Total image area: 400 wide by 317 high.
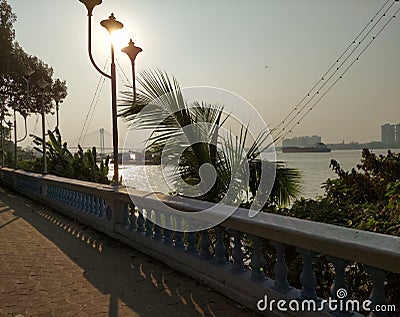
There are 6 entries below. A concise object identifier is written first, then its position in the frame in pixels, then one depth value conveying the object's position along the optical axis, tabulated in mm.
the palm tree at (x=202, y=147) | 4457
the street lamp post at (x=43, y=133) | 12167
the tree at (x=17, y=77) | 20062
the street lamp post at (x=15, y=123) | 17494
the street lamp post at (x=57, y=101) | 17500
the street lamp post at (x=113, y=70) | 6121
